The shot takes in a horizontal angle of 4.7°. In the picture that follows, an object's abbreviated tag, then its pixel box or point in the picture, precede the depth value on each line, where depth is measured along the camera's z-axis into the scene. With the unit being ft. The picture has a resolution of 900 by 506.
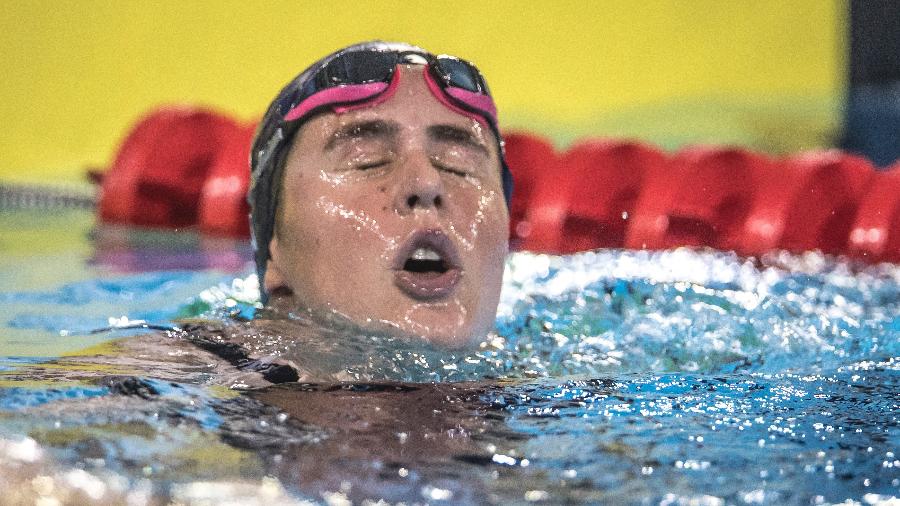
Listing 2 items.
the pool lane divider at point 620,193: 24.27
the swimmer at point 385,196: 22.14
